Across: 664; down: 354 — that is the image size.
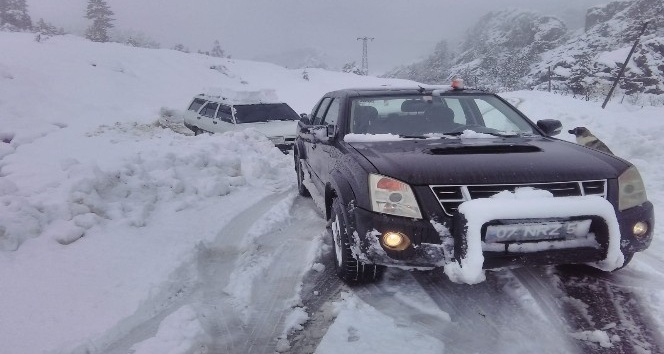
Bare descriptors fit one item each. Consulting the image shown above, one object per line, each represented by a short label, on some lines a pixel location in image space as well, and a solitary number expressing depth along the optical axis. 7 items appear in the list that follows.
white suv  10.09
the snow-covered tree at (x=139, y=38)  83.82
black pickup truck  2.61
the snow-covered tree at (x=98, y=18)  55.62
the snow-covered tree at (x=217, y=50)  79.56
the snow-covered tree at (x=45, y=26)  52.17
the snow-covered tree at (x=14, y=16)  47.81
